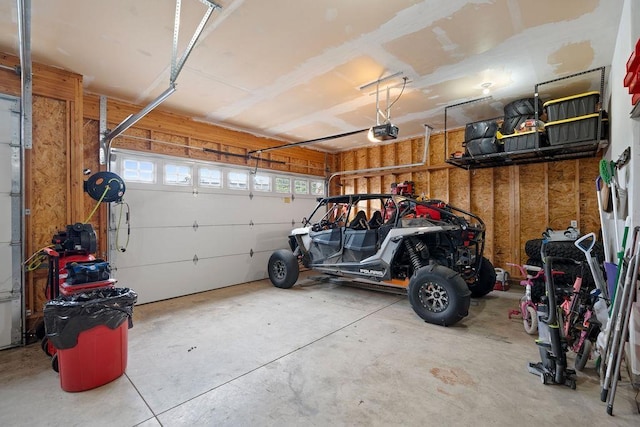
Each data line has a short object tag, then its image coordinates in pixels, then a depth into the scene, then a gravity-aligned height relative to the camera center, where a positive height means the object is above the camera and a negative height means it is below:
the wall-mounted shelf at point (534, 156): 3.79 +0.91
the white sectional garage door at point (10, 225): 3.01 -0.08
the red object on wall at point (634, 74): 1.72 +0.89
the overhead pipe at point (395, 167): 5.79 +1.10
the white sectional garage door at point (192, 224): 4.42 -0.16
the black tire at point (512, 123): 4.21 +1.37
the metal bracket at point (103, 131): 4.07 +1.26
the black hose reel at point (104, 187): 3.61 +0.39
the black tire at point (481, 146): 4.41 +1.07
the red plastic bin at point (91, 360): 2.17 -1.13
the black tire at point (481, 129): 4.40 +1.34
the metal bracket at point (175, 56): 2.32 +1.49
